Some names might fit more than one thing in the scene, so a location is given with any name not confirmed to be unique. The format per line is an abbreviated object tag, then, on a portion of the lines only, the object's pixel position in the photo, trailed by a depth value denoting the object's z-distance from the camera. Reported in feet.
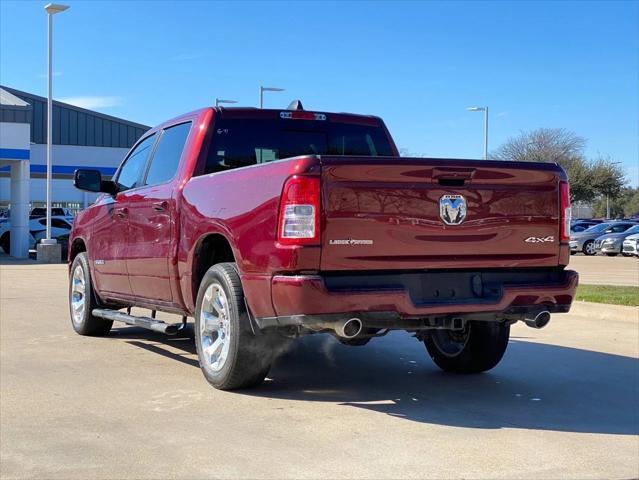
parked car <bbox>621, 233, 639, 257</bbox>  98.12
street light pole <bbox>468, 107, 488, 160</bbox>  133.49
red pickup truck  15.39
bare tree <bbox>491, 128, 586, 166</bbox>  208.74
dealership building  145.59
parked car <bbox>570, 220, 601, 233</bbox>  119.34
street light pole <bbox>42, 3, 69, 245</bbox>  79.57
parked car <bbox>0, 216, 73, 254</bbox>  96.22
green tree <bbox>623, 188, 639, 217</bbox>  307.37
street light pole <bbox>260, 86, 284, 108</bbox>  110.04
